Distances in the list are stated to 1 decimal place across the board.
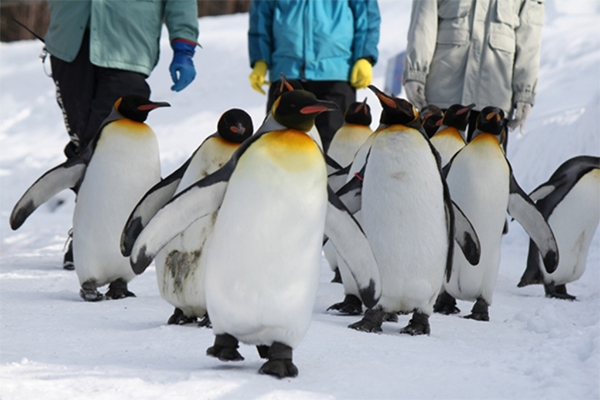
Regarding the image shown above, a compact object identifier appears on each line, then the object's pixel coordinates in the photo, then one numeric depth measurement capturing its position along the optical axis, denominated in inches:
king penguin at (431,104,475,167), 368.5
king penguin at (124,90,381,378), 204.7
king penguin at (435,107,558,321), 319.3
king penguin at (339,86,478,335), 270.4
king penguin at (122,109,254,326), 258.4
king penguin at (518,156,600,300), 397.1
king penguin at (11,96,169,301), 320.8
